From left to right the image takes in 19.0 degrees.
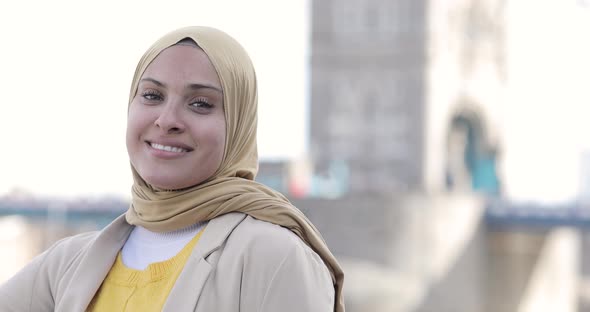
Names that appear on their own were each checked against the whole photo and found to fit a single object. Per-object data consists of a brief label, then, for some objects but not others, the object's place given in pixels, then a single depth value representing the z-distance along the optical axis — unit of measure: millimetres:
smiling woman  2078
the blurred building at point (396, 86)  29812
